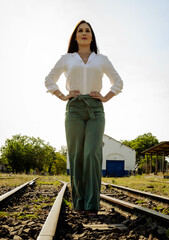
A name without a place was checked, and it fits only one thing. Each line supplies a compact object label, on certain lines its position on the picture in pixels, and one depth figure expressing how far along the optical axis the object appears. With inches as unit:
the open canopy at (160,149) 845.8
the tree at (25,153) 2350.0
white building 1411.2
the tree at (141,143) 2829.7
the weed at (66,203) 163.5
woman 122.9
